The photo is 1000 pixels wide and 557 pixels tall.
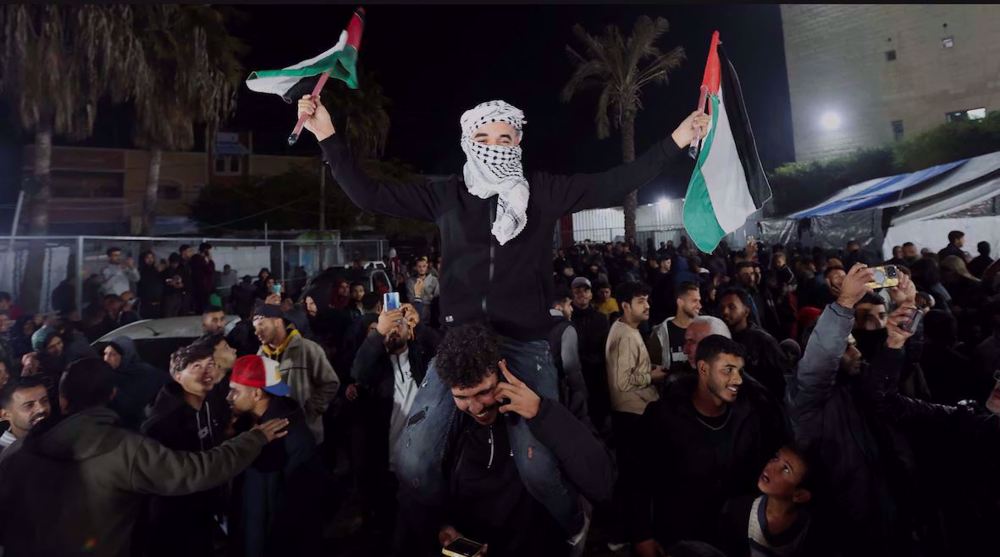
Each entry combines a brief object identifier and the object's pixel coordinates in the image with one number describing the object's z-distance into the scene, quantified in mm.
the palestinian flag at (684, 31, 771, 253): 3295
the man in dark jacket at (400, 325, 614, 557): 2570
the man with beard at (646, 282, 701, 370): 4934
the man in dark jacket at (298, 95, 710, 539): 2521
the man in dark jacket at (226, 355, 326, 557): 3471
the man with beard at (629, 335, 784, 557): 3031
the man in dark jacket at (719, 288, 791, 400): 4336
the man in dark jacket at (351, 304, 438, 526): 4086
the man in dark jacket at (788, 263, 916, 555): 2914
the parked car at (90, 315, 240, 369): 6188
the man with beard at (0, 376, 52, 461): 3225
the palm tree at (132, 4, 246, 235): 14727
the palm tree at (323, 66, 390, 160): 27123
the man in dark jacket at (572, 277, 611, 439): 5258
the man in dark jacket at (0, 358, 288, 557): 2529
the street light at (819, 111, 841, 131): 29844
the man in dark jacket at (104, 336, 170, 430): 4512
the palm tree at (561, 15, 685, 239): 20375
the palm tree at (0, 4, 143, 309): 12141
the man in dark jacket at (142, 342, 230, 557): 3230
